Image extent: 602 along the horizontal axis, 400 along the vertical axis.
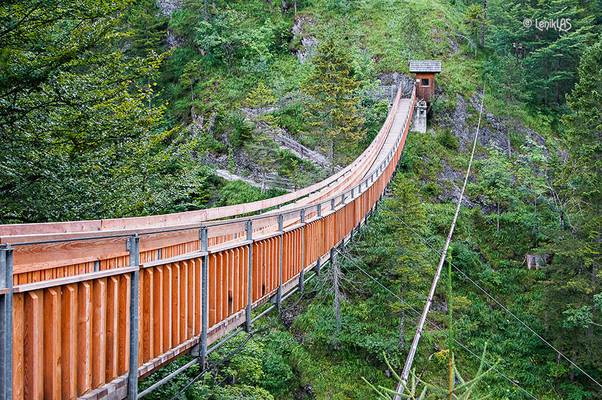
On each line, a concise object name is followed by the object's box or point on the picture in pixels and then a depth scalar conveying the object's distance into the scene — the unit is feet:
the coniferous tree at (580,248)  61.93
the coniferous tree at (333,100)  84.94
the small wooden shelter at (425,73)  105.40
